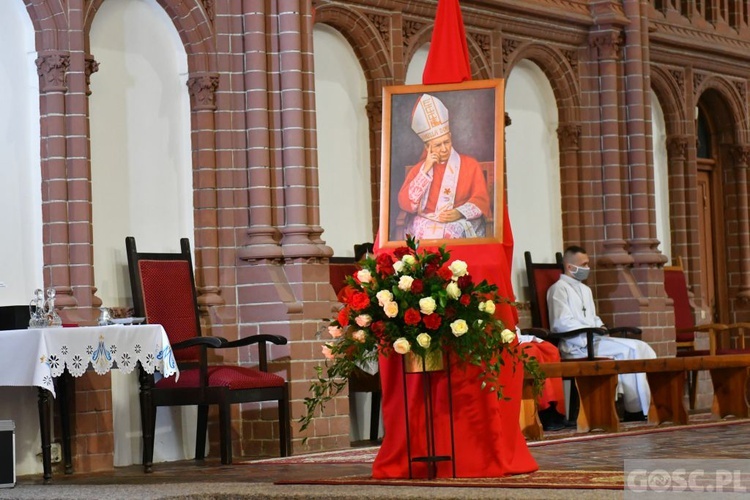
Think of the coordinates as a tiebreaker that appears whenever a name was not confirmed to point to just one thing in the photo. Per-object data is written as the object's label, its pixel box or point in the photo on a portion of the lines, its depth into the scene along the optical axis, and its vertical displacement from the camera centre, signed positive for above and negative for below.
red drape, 9.23 -0.50
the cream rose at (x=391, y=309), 8.89 +0.00
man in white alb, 16.06 -0.18
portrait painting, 9.54 +0.69
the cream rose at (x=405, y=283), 8.93 +0.12
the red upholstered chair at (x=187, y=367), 12.11 -0.32
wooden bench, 13.84 -0.64
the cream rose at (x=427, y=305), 8.86 +0.02
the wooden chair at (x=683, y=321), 18.25 -0.19
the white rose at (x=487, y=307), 9.02 +0.00
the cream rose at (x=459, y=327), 8.85 -0.08
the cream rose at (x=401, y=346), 8.87 -0.16
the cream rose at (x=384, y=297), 8.94 +0.06
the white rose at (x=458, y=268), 9.03 +0.18
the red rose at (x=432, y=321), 8.87 -0.05
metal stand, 9.07 -0.56
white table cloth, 10.79 -0.17
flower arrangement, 8.94 -0.03
